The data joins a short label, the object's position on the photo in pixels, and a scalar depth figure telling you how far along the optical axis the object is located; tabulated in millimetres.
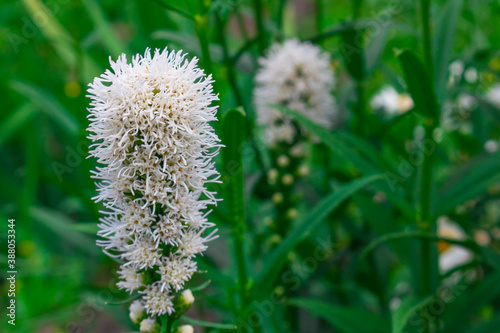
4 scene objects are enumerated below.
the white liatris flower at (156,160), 489
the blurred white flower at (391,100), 1002
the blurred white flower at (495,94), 902
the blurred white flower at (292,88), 639
